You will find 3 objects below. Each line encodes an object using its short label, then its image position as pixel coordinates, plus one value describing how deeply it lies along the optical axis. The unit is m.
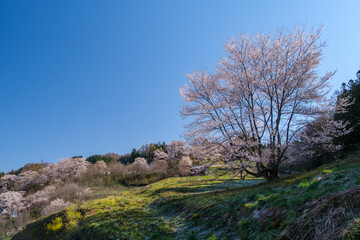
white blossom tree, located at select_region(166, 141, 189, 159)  61.22
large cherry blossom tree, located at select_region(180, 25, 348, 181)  11.04
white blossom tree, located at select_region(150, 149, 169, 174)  55.91
